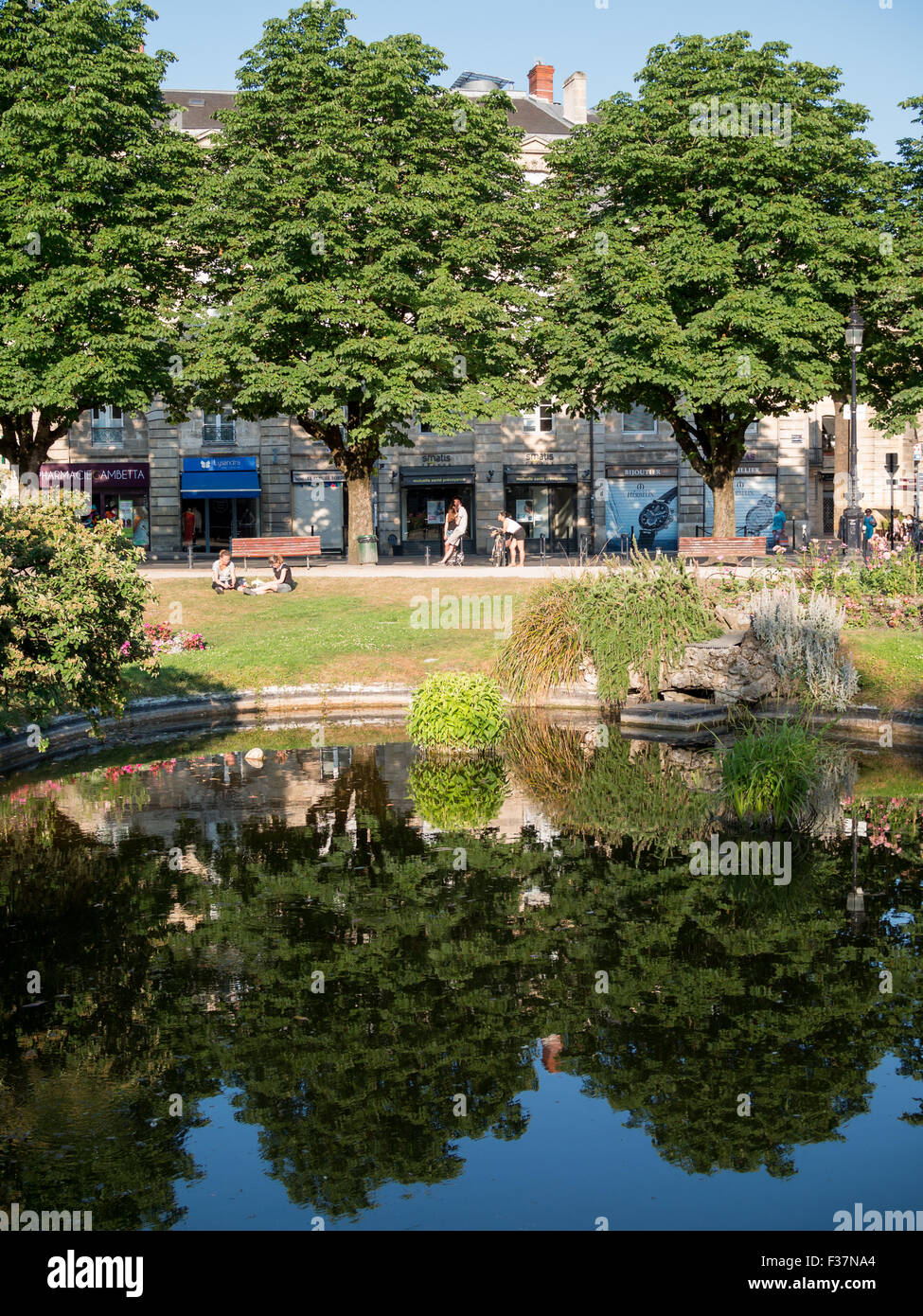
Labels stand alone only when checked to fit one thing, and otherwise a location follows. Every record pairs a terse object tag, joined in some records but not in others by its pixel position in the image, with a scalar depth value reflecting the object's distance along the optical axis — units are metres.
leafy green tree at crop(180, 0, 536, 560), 33.19
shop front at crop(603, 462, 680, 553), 49.66
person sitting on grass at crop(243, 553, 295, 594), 29.73
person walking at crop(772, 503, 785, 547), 45.90
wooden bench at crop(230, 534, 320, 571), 32.44
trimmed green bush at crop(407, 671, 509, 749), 17.70
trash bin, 35.78
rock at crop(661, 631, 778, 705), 20.14
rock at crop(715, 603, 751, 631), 22.11
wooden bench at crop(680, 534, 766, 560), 30.30
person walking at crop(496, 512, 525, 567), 34.38
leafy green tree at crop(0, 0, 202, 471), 32.06
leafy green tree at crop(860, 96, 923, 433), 33.97
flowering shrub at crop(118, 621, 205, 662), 24.42
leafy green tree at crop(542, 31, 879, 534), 33.72
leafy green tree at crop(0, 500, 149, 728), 14.26
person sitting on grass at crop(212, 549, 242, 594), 29.77
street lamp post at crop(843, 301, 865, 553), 29.23
